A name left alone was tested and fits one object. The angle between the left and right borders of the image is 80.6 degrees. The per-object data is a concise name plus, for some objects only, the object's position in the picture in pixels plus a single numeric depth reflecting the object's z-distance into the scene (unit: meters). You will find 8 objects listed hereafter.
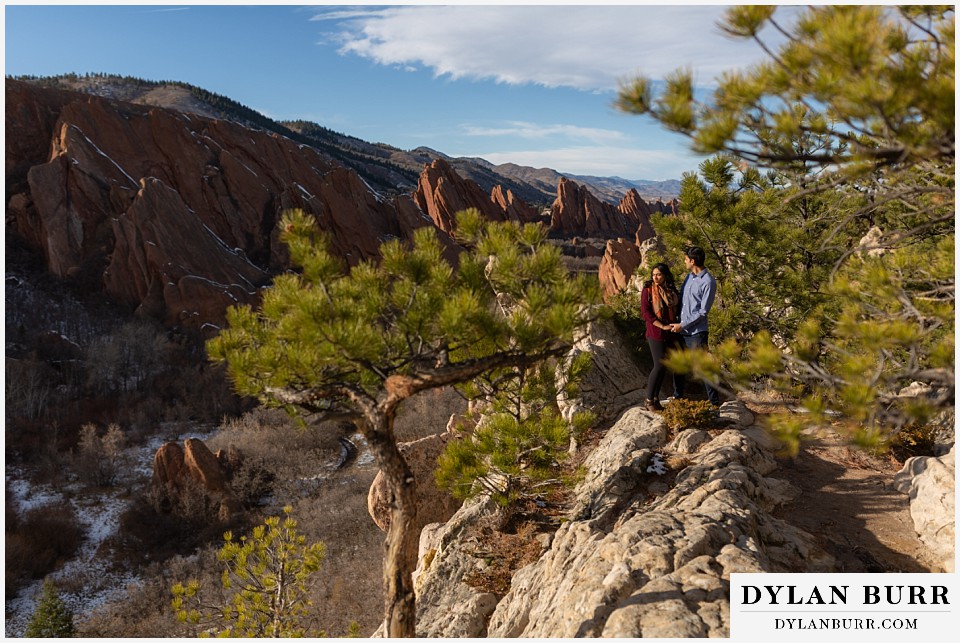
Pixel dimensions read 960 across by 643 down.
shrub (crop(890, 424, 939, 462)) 6.87
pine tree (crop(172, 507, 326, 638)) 7.05
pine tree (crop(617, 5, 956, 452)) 2.94
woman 7.17
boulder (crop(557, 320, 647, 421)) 9.92
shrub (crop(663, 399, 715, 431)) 7.23
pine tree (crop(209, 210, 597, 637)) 4.27
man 6.65
